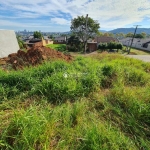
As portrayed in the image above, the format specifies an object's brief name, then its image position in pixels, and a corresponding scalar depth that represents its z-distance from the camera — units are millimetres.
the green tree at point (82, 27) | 27703
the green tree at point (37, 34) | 47719
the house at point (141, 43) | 34719
